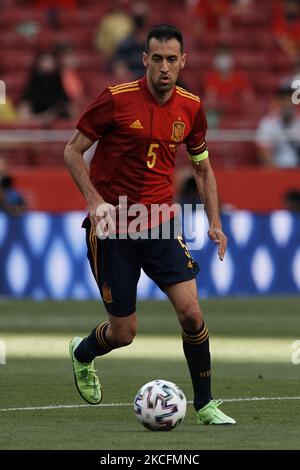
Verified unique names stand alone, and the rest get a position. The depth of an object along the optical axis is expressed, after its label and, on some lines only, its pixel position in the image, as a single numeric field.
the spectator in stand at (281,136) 21.00
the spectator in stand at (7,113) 22.52
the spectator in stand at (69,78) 22.52
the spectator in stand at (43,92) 22.25
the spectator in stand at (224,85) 22.92
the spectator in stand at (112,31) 24.45
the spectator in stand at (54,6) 25.27
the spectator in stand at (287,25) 24.90
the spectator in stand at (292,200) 21.00
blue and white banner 19.84
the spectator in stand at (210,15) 25.19
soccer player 9.12
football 8.74
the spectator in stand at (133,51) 23.25
